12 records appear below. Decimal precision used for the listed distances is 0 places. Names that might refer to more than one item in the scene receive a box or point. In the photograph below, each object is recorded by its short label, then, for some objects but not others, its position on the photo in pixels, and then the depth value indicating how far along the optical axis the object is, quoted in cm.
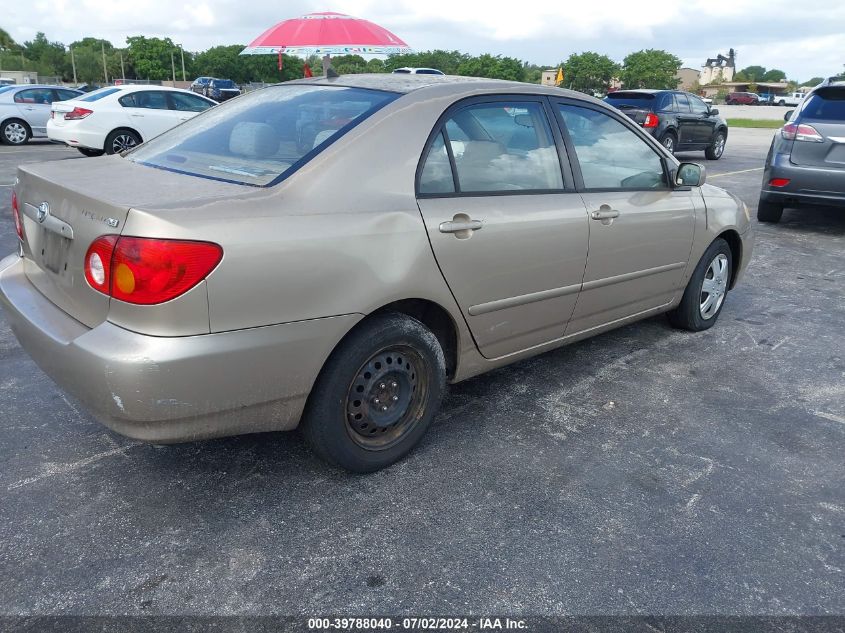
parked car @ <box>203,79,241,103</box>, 3499
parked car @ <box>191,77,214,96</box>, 4291
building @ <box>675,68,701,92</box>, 11451
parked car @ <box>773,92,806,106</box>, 5842
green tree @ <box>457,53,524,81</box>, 9125
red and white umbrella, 1130
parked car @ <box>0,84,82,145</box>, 1562
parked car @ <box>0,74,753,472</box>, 224
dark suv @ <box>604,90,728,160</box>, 1467
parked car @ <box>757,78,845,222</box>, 754
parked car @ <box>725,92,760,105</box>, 6594
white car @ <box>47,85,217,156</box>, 1267
